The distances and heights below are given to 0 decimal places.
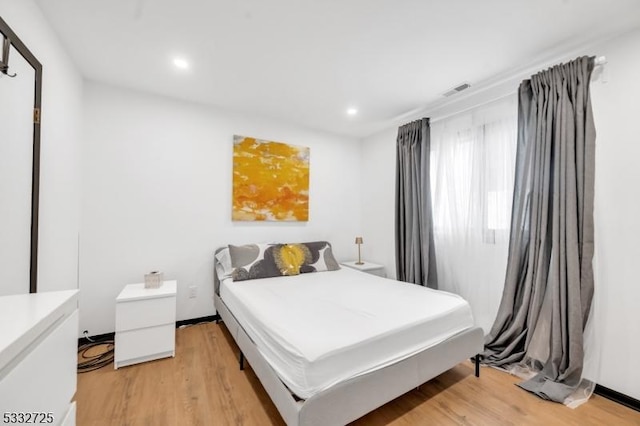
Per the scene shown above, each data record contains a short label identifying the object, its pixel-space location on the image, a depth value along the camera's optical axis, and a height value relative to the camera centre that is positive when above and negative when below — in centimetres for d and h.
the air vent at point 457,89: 259 +128
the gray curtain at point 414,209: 309 +10
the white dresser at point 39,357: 56 -34
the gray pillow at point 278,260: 285 -47
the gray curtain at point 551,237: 193 -15
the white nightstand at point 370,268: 361 -68
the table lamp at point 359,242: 391 -35
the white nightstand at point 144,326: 216 -89
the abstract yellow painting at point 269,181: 328 +48
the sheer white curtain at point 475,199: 252 +19
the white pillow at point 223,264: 289 -51
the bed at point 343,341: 135 -75
